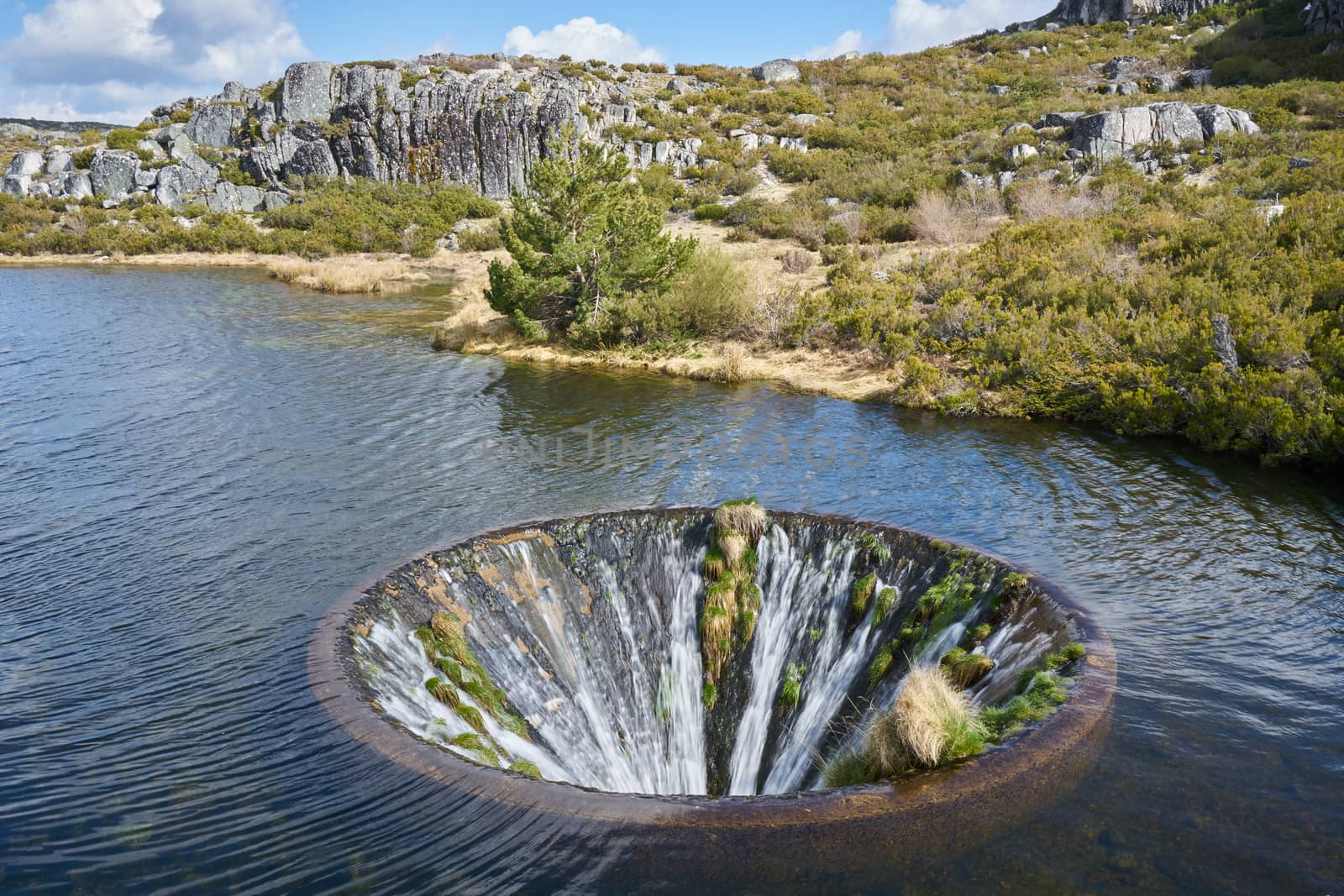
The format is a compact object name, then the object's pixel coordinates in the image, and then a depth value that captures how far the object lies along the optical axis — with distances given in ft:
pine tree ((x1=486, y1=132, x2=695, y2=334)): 87.40
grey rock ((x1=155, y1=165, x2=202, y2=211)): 207.82
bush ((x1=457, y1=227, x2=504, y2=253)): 175.32
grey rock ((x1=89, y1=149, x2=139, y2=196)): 210.59
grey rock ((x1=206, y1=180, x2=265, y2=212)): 207.00
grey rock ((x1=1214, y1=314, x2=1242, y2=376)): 55.52
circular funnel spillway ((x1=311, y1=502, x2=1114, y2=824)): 24.56
